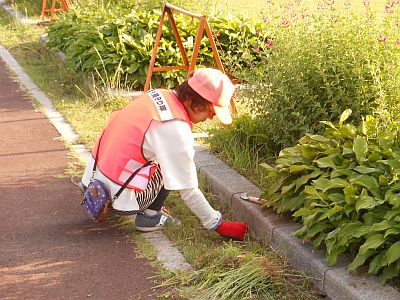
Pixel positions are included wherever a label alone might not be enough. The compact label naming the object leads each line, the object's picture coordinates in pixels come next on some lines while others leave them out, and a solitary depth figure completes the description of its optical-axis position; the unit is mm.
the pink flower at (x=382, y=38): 5133
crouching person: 4598
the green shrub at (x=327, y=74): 5148
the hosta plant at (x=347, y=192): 3838
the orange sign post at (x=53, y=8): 12898
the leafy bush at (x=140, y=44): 8617
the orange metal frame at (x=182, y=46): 6703
